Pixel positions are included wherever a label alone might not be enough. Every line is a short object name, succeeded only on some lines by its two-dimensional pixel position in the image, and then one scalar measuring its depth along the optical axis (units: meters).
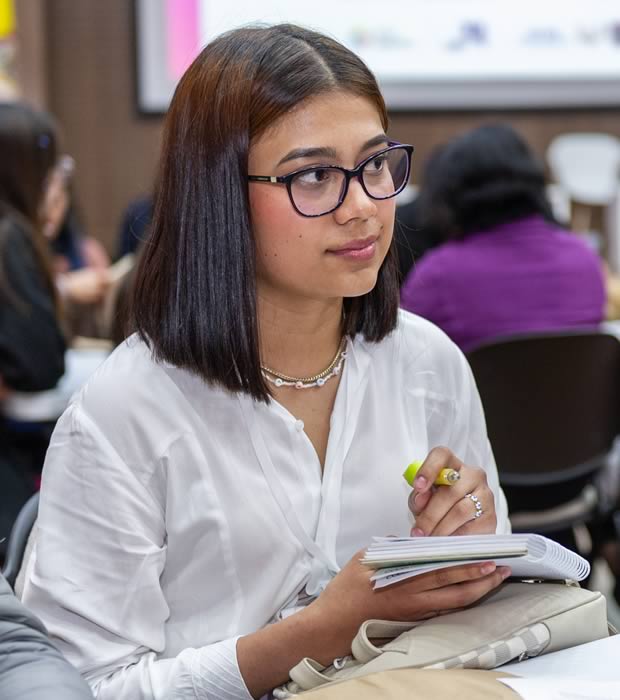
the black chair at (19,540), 1.53
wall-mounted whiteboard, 5.55
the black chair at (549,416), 2.43
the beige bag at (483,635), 1.13
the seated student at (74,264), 2.94
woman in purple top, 2.69
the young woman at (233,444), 1.29
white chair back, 4.94
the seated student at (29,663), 0.98
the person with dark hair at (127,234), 4.66
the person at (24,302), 2.66
